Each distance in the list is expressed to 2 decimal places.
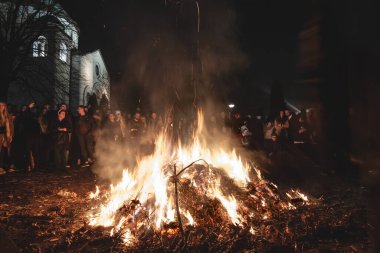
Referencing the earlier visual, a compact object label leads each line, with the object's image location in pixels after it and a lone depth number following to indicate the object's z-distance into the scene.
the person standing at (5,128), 8.70
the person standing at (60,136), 9.42
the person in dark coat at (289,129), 12.00
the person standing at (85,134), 10.44
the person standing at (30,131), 9.46
